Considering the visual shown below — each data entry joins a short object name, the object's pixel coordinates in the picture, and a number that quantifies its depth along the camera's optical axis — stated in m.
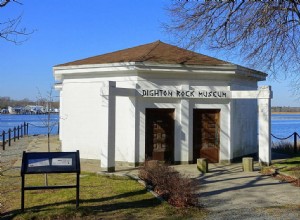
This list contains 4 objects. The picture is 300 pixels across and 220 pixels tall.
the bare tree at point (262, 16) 13.68
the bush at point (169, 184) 8.80
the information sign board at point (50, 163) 8.20
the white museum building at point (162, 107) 15.89
